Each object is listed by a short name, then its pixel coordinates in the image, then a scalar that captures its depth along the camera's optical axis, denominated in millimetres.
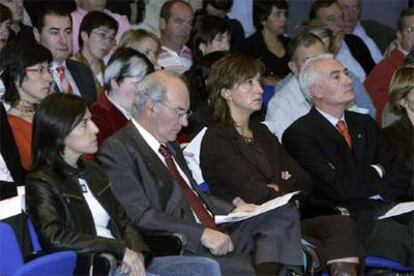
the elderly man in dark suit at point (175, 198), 6757
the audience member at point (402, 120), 8385
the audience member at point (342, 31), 12066
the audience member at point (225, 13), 11714
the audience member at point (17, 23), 9449
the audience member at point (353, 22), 12627
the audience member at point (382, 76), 10796
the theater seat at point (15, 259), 5678
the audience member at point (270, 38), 11375
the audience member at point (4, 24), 8557
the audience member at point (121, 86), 7990
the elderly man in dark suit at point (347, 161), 7732
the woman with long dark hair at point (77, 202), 6021
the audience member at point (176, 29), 10925
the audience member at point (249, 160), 7392
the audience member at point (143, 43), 9390
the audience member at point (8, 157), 6757
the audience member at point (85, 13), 10446
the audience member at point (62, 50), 8804
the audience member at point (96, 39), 9661
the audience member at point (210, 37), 10173
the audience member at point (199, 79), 8852
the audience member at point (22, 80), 7436
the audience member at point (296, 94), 9119
